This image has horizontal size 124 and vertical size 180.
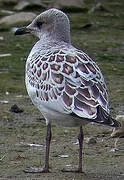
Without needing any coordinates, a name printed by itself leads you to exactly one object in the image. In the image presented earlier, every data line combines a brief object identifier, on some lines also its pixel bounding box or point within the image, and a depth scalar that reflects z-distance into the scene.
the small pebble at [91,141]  14.69
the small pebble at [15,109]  17.51
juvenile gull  11.45
